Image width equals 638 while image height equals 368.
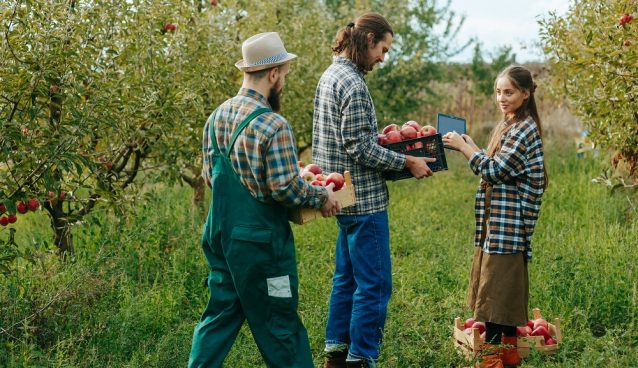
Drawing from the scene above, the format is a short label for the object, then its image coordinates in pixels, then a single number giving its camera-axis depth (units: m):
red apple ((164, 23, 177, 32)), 6.61
